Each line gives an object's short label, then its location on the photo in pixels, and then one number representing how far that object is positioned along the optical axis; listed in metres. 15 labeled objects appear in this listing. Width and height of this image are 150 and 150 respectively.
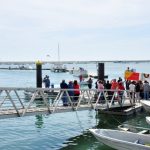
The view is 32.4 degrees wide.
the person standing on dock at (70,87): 15.02
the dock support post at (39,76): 24.53
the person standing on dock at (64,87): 13.90
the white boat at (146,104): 16.07
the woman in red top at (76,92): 14.80
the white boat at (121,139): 9.54
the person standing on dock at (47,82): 24.74
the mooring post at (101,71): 22.47
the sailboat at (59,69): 74.56
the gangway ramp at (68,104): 11.12
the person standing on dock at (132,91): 16.77
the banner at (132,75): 19.99
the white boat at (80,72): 55.37
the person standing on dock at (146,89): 17.46
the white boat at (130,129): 11.58
